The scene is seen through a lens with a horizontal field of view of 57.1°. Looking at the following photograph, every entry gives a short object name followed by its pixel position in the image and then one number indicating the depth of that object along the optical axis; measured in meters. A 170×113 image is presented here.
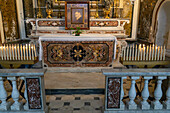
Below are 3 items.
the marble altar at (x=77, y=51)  5.32
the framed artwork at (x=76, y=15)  6.28
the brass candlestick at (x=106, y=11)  7.15
